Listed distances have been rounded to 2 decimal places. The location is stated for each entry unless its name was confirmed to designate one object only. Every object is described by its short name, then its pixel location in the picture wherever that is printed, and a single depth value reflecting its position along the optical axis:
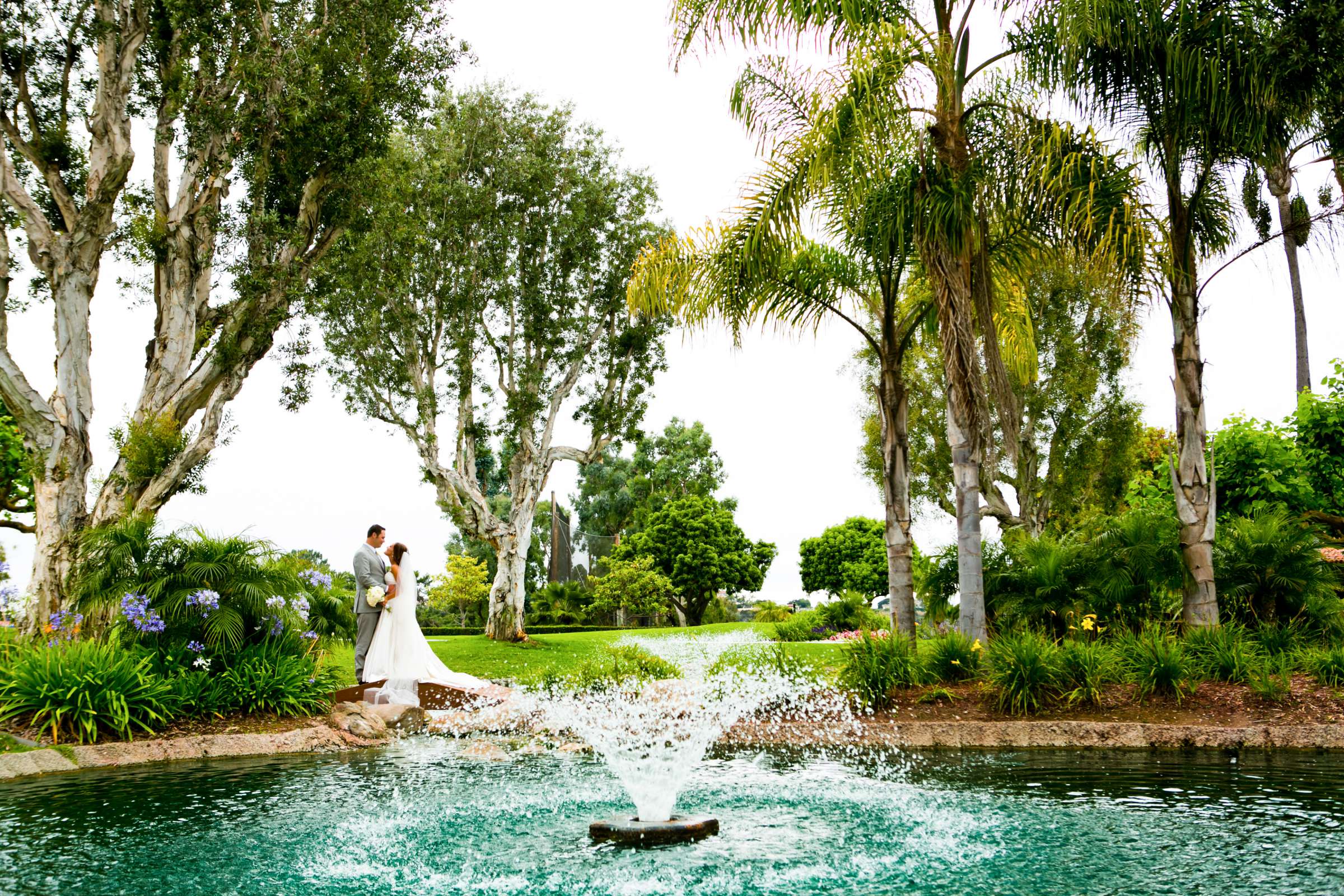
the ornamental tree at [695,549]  35.69
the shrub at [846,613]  23.84
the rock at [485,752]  8.43
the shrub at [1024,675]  9.06
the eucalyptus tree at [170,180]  14.38
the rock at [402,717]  10.49
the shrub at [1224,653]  9.41
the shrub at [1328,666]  9.13
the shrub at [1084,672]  9.05
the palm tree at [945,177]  10.28
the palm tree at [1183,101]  9.93
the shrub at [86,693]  8.96
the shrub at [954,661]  10.03
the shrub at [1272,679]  8.80
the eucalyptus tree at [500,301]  21.95
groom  11.43
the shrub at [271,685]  10.10
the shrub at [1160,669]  9.09
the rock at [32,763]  7.80
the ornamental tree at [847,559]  36.44
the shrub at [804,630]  23.33
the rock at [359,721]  9.88
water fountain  5.34
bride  11.60
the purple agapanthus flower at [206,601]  9.65
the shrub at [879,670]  9.72
